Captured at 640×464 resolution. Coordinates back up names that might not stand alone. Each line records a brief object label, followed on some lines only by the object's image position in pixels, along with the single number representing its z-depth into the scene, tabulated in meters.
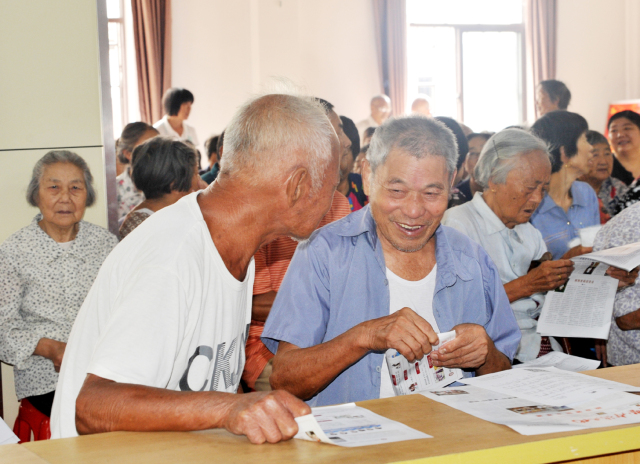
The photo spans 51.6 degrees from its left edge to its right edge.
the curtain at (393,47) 9.78
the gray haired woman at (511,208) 2.93
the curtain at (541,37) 10.44
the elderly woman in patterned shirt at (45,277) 2.70
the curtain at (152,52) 8.86
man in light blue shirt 1.88
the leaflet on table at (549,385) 1.46
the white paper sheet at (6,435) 1.40
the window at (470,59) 10.27
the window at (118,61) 9.02
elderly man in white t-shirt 1.18
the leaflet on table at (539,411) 1.25
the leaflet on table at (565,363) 1.87
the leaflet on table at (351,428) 1.17
